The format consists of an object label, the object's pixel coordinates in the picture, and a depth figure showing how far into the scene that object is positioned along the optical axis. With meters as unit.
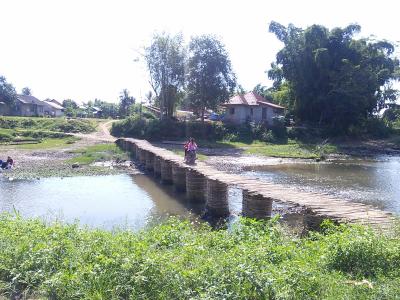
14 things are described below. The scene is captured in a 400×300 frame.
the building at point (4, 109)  71.19
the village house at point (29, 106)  75.75
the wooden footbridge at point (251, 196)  10.82
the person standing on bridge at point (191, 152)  23.02
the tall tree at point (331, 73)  50.75
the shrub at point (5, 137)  45.75
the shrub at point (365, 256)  6.87
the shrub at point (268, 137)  49.68
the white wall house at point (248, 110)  54.90
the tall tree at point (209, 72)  50.94
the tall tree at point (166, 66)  53.66
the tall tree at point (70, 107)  80.89
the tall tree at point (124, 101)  82.38
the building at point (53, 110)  81.88
